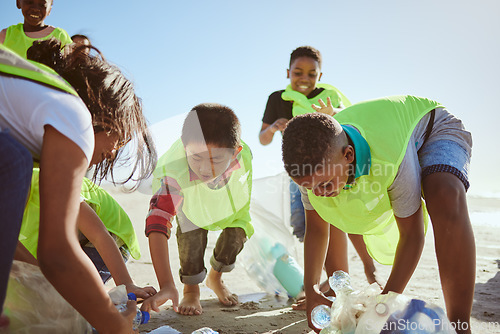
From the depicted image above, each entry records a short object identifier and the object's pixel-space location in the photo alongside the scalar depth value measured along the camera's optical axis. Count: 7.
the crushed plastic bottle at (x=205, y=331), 1.56
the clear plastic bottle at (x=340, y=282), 1.68
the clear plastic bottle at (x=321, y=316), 1.63
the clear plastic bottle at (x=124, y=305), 1.43
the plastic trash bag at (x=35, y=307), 1.21
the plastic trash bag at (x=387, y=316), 1.28
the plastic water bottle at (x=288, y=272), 2.51
